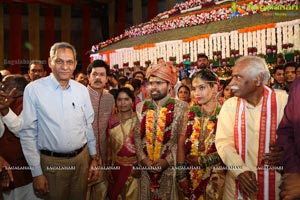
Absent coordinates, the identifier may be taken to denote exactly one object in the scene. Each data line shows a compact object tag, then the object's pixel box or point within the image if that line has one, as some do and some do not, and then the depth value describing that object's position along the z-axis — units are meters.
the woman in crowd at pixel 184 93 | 4.28
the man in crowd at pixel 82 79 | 5.13
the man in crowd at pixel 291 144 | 1.60
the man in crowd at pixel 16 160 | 3.01
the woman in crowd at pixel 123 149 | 3.32
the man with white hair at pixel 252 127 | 2.21
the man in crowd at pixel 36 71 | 5.09
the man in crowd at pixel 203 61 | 5.63
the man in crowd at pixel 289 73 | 4.43
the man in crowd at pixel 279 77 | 4.69
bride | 2.79
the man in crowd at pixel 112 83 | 5.87
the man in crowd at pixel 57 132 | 2.61
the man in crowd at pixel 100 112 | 3.48
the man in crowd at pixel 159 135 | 2.85
